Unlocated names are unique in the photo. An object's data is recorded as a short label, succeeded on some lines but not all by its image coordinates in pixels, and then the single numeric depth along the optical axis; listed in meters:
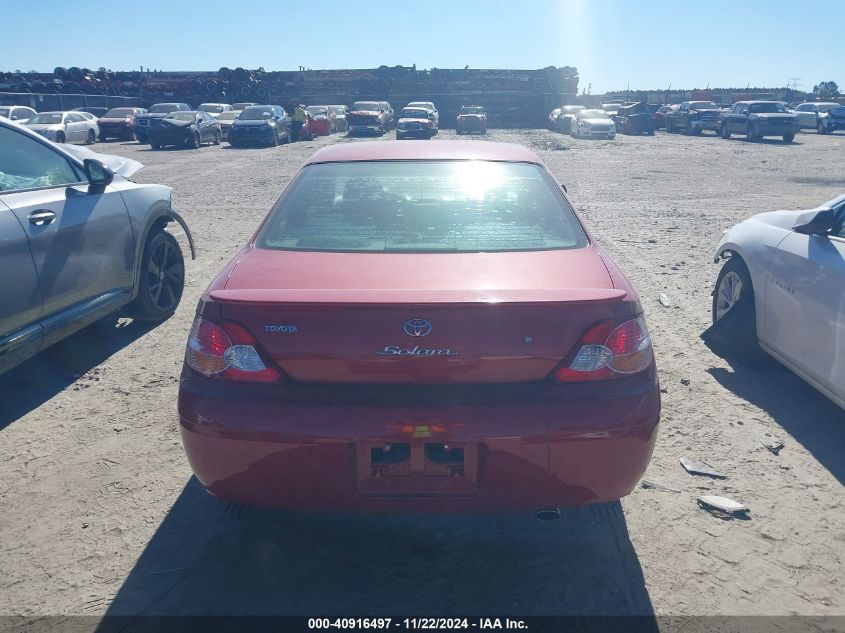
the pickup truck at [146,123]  25.59
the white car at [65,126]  23.88
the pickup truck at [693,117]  35.59
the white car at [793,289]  3.57
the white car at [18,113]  23.91
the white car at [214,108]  36.55
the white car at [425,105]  40.44
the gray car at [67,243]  3.83
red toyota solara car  2.26
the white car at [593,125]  33.16
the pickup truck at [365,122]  33.91
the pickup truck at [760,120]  28.34
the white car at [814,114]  35.12
